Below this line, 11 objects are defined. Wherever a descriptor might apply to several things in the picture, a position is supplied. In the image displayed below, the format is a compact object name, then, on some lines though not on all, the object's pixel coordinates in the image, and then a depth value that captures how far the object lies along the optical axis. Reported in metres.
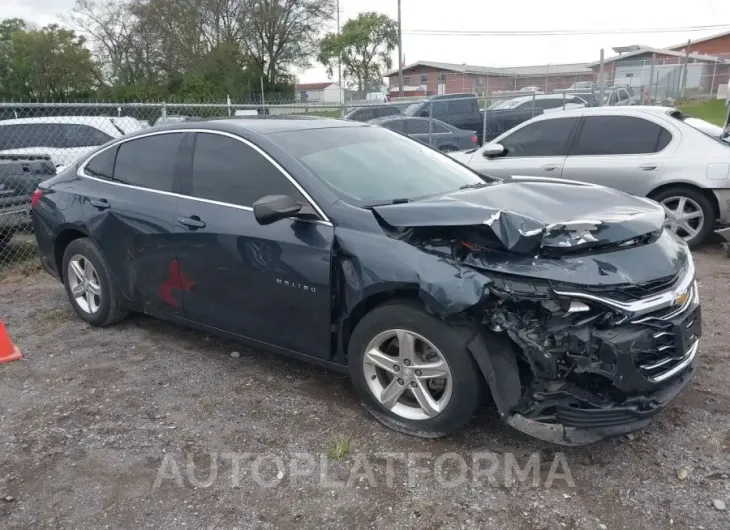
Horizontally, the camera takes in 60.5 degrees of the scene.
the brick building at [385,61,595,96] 34.72
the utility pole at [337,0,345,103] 54.42
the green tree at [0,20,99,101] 38.69
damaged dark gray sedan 2.84
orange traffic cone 4.48
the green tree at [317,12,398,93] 54.75
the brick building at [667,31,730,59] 61.22
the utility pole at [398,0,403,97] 37.72
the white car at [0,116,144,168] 9.67
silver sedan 6.77
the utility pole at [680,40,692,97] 26.85
